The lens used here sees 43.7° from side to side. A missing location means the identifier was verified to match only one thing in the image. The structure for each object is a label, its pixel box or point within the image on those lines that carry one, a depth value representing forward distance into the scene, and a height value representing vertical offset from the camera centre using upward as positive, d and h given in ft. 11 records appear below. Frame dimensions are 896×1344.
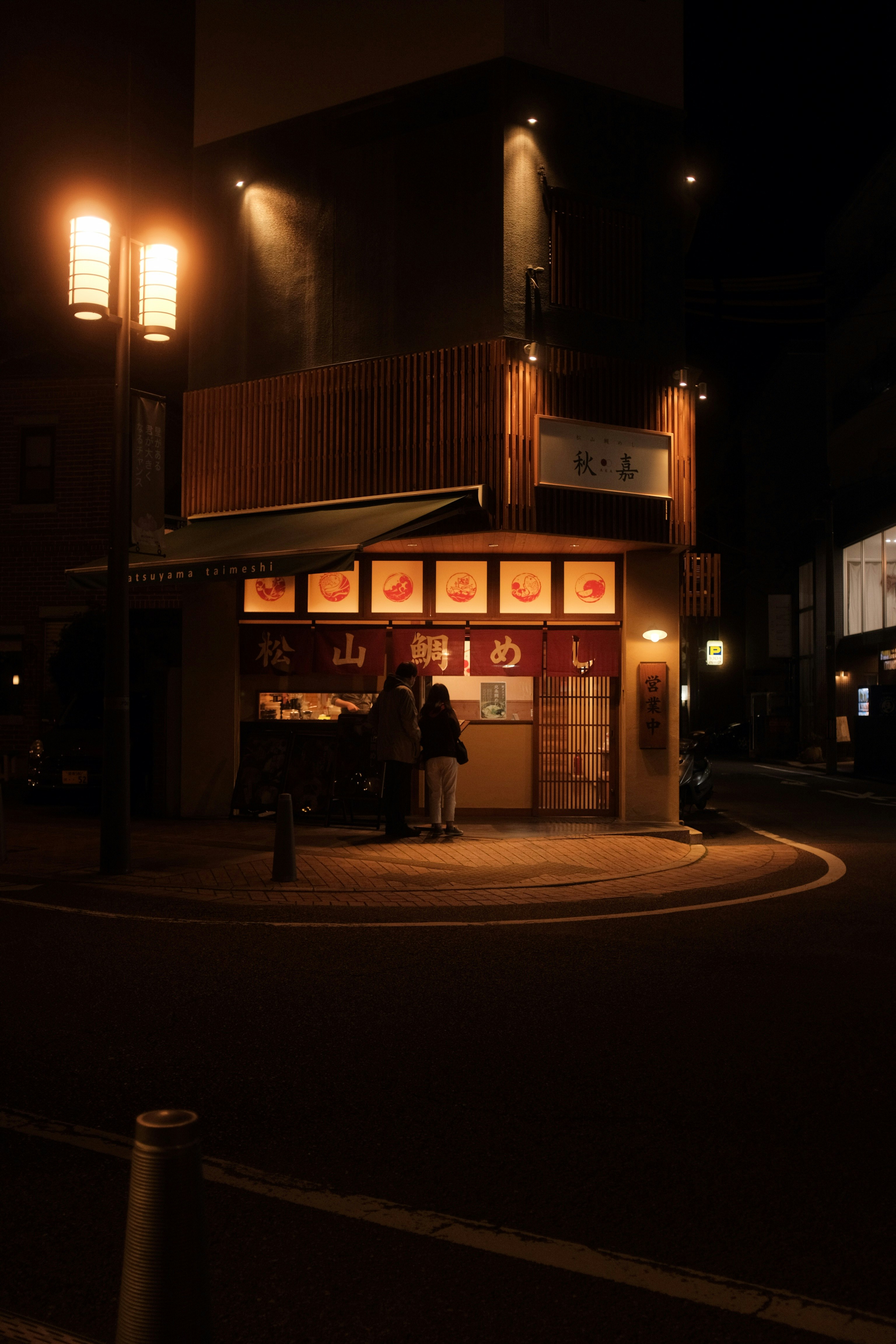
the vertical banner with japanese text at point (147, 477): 38.09 +7.58
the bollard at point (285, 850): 34.47 -4.74
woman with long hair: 45.14 -2.06
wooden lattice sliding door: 51.31 -2.17
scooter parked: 58.29 -4.06
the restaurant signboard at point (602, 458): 47.03 +10.36
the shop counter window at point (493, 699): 51.90 -0.03
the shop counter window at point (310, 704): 52.03 -0.29
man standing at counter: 44.55 -1.69
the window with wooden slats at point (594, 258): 48.52 +19.46
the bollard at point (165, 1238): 7.98 -3.89
